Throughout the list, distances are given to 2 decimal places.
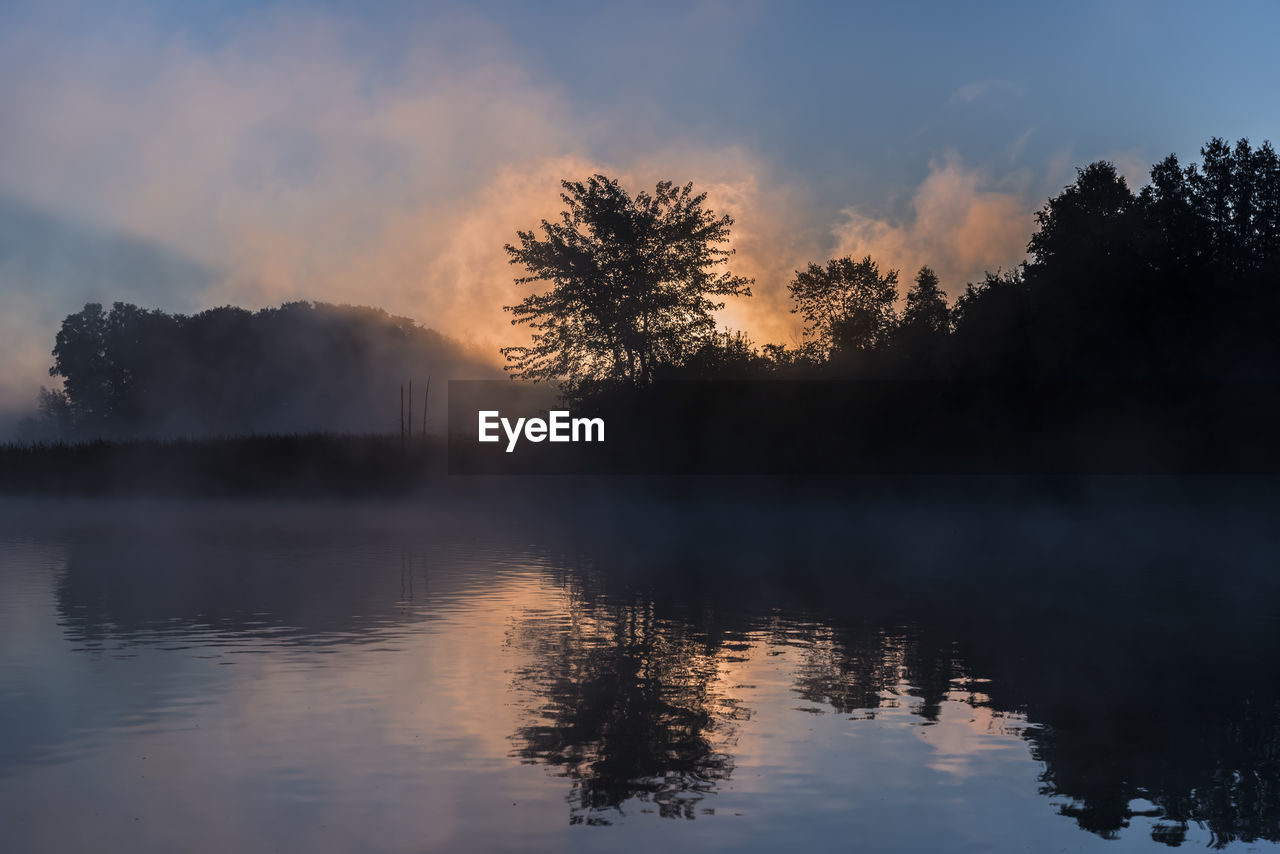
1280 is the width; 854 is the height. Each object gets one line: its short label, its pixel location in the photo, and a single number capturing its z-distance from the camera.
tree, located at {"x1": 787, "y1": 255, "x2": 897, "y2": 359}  113.50
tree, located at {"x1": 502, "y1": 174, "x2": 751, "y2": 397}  76.69
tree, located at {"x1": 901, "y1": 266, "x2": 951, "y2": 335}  99.45
